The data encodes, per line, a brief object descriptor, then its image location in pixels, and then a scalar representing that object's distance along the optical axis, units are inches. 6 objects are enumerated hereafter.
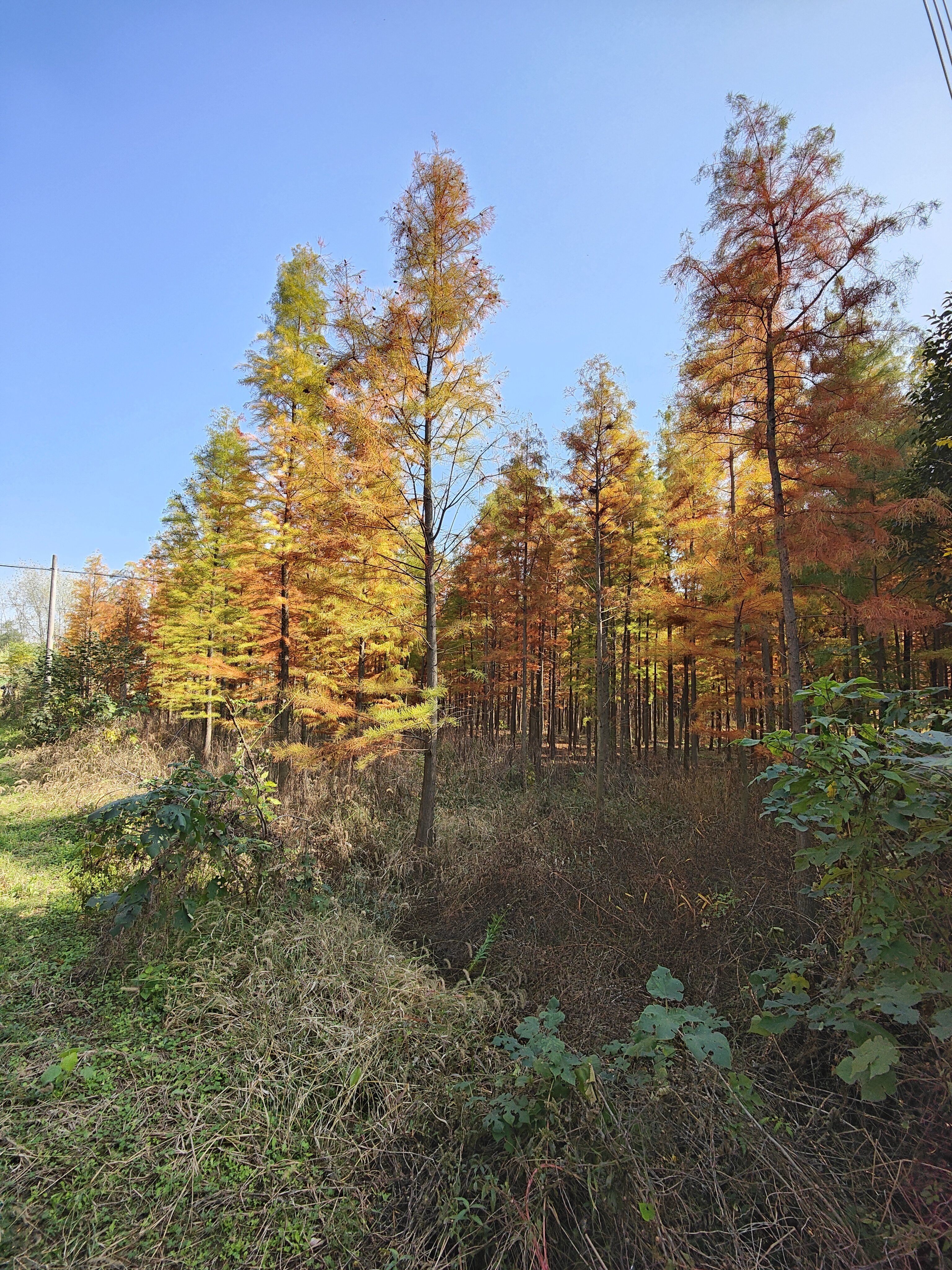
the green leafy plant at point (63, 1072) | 99.8
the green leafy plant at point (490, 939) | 165.5
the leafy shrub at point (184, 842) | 137.5
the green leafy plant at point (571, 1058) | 91.5
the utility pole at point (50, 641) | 590.6
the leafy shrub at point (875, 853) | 70.2
